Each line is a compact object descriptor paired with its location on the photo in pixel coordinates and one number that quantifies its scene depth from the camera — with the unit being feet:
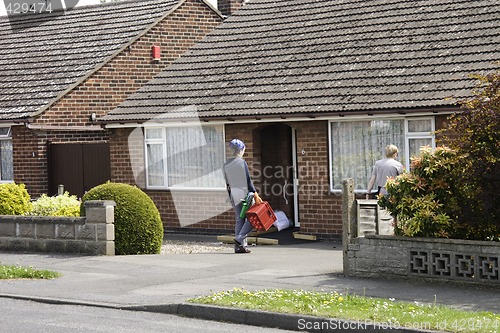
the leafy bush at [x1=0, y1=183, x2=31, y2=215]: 67.46
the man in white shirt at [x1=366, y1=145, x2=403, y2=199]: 60.64
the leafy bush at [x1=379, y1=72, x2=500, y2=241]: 44.88
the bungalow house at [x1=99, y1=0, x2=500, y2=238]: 67.56
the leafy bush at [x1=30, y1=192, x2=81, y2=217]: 65.77
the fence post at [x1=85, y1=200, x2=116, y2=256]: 59.47
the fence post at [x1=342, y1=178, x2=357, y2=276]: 49.11
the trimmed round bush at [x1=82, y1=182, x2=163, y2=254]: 60.59
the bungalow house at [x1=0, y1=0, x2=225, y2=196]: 87.35
